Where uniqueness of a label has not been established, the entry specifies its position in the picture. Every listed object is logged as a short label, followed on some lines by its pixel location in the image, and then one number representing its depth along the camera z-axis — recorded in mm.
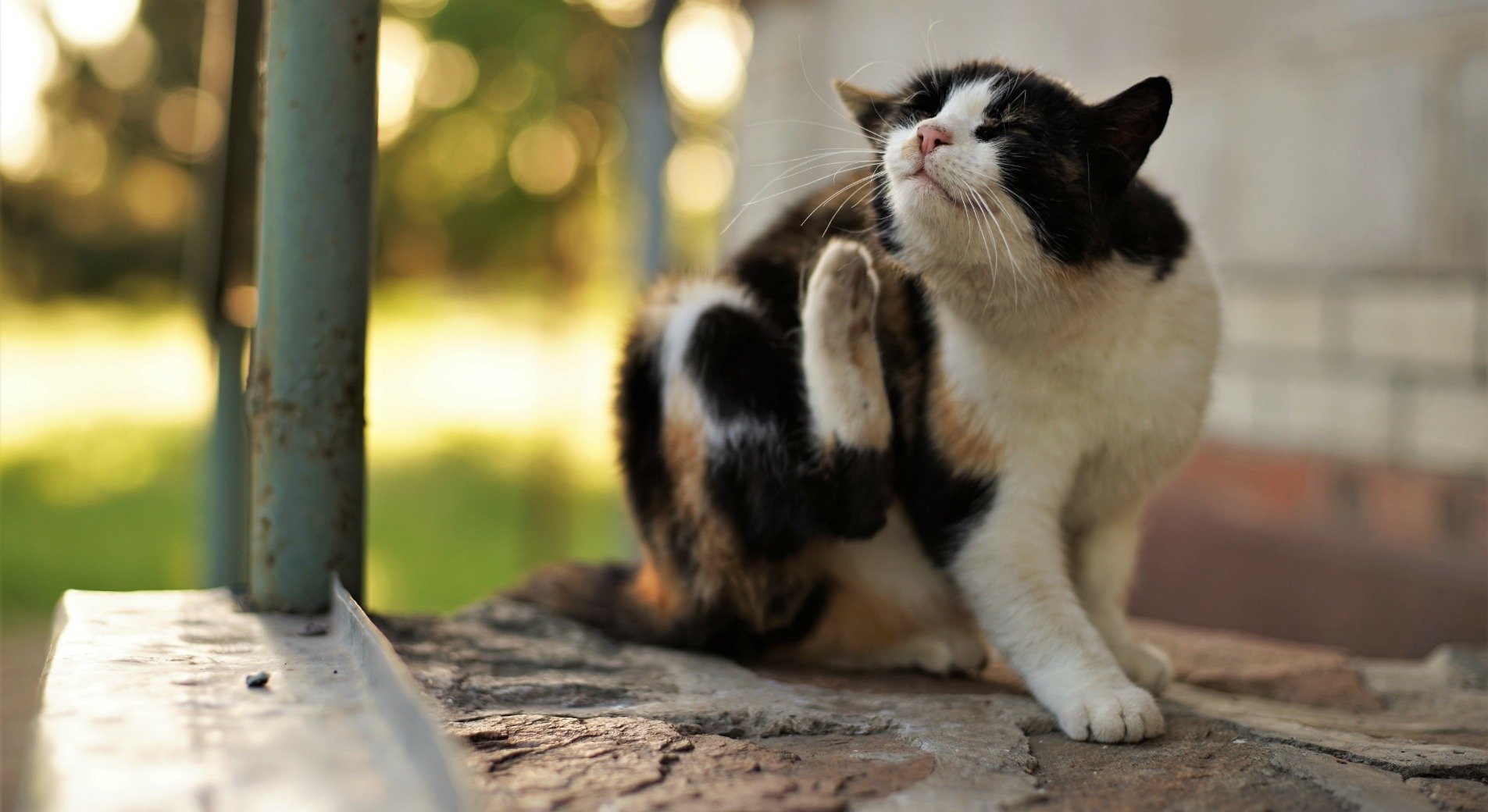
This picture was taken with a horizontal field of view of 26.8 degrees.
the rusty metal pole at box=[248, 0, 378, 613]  1323
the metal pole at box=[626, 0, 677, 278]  2392
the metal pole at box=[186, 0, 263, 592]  1679
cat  1291
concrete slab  1117
